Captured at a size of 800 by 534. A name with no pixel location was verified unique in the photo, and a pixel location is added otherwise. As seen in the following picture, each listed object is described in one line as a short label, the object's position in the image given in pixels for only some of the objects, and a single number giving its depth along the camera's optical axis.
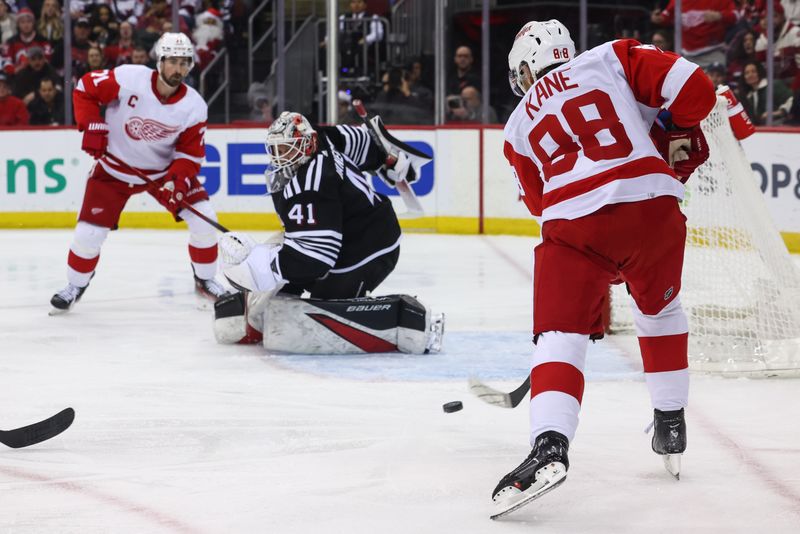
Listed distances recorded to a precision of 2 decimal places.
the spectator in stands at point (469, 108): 15.76
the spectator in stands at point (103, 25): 16.81
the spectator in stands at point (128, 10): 17.12
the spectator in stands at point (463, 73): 15.66
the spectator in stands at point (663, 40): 14.98
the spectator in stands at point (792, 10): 14.52
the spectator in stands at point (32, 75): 16.56
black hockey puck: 6.18
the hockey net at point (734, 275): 7.19
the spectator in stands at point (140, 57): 16.73
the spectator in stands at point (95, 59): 16.56
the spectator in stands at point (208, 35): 17.34
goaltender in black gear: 7.44
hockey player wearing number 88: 4.56
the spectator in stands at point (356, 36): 16.47
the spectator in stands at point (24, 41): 16.73
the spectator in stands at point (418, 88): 16.06
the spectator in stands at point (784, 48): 14.37
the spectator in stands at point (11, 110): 16.47
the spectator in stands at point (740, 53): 14.51
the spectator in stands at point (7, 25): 17.17
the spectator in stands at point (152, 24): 16.95
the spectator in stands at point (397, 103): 16.11
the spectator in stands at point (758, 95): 14.15
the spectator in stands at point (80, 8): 16.64
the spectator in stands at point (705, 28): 14.78
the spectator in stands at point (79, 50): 16.53
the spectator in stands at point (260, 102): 16.22
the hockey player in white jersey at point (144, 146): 9.90
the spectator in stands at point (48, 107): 16.42
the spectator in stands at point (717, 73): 14.46
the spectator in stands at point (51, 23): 16.66
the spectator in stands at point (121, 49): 16.80
